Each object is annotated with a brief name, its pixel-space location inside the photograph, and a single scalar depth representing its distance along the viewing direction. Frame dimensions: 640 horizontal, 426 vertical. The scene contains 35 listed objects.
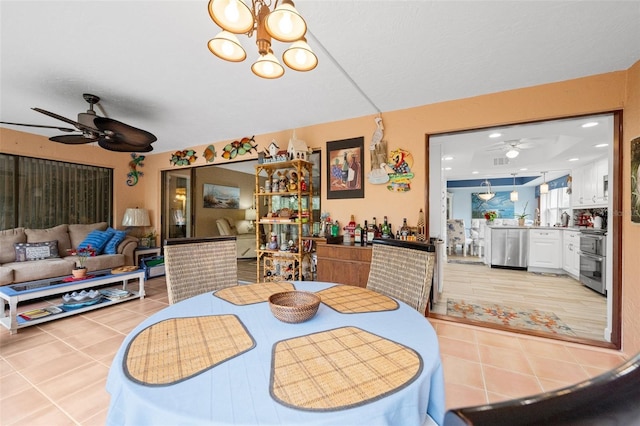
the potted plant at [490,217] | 6.70
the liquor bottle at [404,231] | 2.89
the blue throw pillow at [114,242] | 4.13
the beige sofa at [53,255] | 3.23
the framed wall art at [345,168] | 3.31
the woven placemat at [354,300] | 1.21
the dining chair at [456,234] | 7.05
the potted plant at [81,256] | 3.06
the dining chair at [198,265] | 1.66
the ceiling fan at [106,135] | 2.33
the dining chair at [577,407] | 0.28
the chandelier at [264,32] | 1.04
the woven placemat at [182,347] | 0.72
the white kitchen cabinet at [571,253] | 4.42
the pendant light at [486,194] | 8.25
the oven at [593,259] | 3.65
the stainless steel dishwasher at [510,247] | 5.25
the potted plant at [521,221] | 5.96
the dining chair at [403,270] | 1.42
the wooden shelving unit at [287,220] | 3.47
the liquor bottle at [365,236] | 3.09
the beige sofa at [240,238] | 6.21
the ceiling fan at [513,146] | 4.11
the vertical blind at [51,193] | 3.85
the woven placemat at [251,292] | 1.32
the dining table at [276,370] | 0.59
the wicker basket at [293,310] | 1.03
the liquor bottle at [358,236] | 3.12
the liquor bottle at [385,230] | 3.05
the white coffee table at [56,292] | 2.51
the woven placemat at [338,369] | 0.63
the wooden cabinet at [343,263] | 2.81
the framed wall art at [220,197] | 6.02
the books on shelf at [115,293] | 3.30
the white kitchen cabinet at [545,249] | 4.96
